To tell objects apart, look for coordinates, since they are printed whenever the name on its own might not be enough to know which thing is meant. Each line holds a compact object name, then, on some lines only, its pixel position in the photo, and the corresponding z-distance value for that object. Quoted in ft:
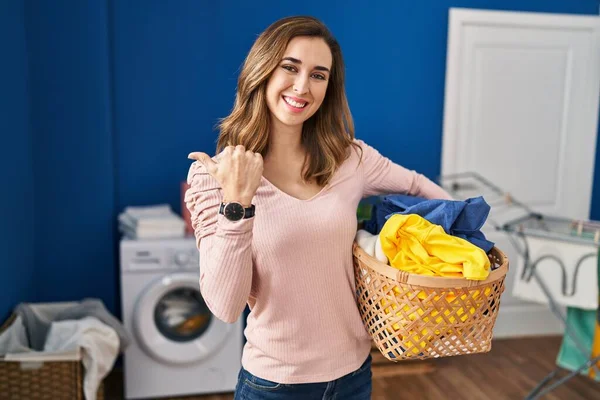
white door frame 12.08
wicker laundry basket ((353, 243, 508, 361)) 4.06
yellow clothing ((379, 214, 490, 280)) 4.10
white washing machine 10.01
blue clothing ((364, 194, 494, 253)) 4.62
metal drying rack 9.20
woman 4.42
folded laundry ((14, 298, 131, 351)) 9.45
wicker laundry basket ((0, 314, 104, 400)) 8.36
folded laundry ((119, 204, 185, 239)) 10.21
